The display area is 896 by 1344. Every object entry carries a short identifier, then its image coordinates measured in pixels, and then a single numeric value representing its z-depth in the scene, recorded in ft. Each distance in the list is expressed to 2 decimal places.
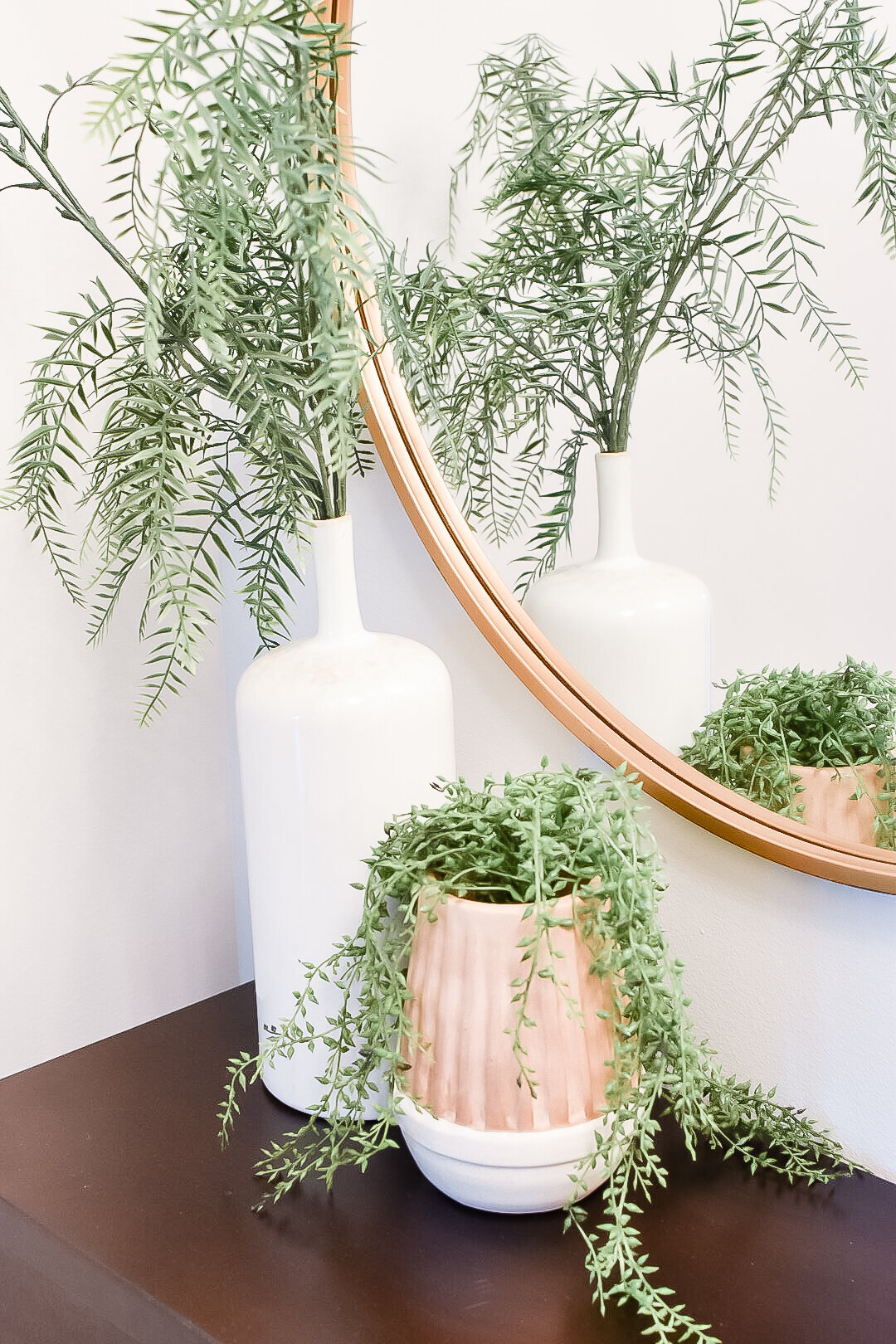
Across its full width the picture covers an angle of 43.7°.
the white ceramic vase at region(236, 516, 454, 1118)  2.33
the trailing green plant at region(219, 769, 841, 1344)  1.96
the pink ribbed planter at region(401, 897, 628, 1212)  1.98
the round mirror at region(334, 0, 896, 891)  2.02
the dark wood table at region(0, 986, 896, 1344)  1.89
